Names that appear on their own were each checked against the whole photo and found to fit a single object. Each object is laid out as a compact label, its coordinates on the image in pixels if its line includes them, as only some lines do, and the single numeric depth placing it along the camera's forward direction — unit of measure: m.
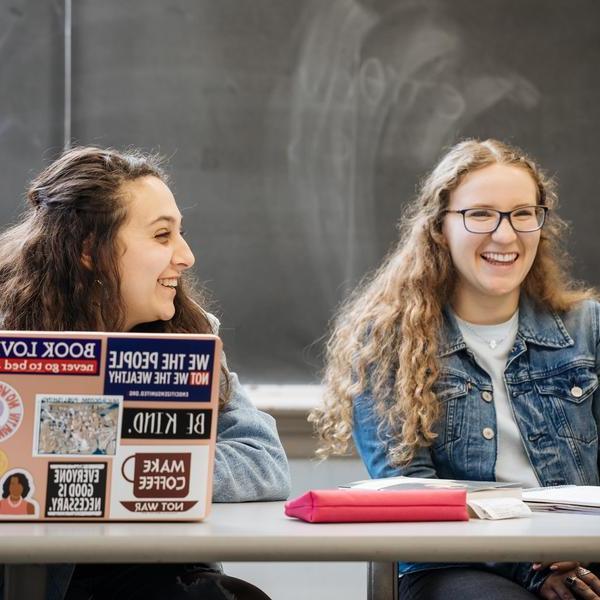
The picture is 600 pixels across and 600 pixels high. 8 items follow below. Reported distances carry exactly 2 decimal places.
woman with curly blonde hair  2.39
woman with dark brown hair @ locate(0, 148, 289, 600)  2.21
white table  1.72
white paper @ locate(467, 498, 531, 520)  1.90
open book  1.97
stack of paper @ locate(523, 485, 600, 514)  1.98
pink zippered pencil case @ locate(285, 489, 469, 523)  1.83
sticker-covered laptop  1.82
